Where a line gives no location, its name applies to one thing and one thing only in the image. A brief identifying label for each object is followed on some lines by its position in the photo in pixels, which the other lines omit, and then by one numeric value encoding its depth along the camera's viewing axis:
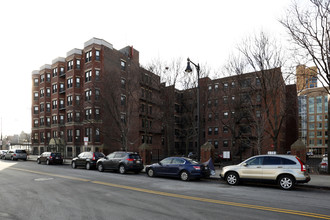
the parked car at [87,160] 20.12
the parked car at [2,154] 39.88
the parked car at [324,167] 16.67
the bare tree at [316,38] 14.24
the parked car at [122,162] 16.91
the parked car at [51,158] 26.38
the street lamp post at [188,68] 16.35
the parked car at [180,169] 13.34
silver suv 10.66
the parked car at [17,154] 34.31
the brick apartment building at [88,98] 24.92
